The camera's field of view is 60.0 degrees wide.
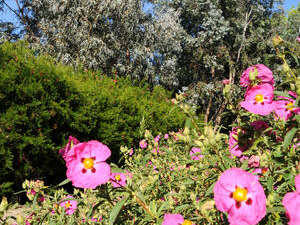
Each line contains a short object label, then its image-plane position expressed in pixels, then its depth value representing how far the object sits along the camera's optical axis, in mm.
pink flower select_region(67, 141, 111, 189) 812
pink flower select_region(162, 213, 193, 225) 843
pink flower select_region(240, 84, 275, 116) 937
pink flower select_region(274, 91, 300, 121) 964
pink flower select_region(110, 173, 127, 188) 1459
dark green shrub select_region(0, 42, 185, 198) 3422
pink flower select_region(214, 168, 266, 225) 697
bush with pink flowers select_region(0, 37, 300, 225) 724
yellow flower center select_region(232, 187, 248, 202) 738
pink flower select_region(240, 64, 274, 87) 1025
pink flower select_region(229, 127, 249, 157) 975
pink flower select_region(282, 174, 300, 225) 654
